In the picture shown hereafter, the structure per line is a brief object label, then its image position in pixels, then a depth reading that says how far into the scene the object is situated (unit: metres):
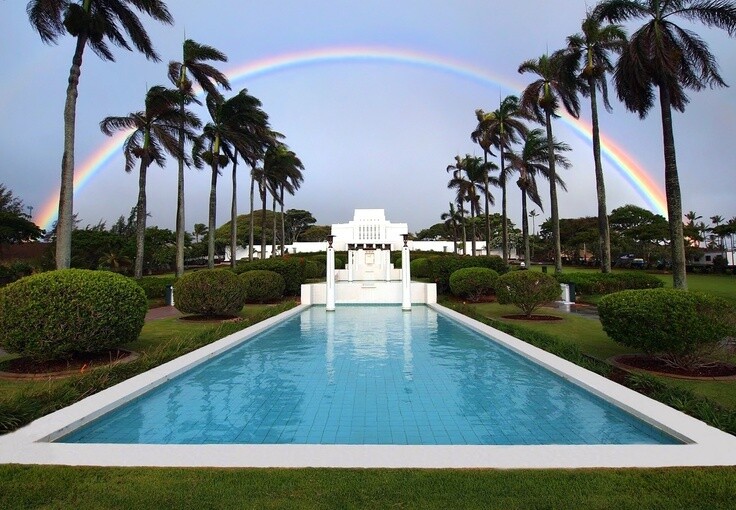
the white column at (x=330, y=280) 18.41
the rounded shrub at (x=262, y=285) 19.88
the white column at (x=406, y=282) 18.48
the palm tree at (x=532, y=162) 30.42
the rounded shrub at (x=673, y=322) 6.71
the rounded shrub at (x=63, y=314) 7.20
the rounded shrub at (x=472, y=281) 20.48
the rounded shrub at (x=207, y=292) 14.27
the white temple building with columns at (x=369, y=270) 19.22
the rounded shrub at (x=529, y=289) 14.29
